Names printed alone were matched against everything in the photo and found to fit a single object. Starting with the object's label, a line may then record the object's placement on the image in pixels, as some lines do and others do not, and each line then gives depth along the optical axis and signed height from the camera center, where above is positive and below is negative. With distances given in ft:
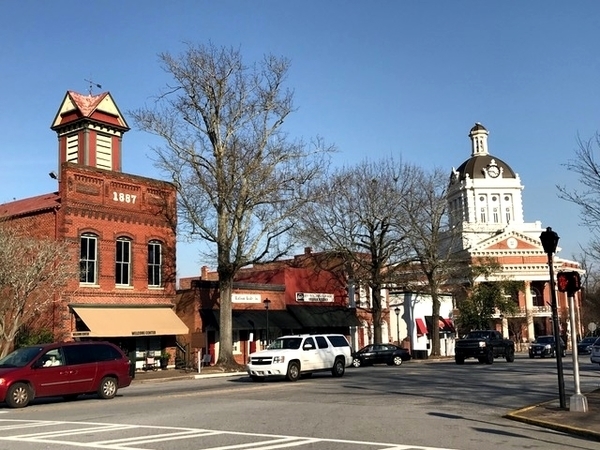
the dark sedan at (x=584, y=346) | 170.50 -10.23
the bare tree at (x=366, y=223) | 144.25 +18.95
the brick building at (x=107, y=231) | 103.91 +14.25
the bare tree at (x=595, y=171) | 71.07 +14.07
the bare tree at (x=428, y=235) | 148.55 +16.93
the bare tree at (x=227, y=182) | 114.11 +22.58
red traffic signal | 45.91 +1.66
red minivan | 59.00 -4.80
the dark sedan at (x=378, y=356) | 131.23 -8.63
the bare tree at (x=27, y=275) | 87.04 +6.01
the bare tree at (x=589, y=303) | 286.27 +1.12
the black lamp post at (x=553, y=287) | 47.34 +1.39
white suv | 83.76 -5.65
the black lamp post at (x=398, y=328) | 174.19 -4.52
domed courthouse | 269.23 +27.78
